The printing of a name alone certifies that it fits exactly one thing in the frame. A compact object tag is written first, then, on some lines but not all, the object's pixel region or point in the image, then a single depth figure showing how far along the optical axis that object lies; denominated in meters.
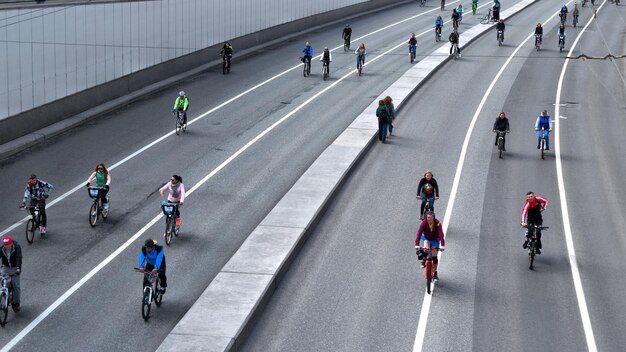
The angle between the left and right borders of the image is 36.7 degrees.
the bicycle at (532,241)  20.11
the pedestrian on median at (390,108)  31.69
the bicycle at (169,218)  21.41
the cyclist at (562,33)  52.61
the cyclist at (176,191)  21.86
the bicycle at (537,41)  53.16
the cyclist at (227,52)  43.88
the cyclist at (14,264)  17.50
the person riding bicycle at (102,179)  23.01
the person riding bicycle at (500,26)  54.65
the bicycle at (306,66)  43.91
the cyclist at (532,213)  20.25
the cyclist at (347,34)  51.47
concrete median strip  16.09
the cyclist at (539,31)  52.75
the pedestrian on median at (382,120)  31.45
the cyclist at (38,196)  21.86
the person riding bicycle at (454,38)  49.10
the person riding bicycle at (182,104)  32.06
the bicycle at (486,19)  66.00
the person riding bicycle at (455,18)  57.55
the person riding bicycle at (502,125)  29.94
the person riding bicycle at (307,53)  43.34
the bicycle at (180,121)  32.50
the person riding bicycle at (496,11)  65.31
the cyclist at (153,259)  17.64
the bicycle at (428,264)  18.30
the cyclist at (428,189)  22.75
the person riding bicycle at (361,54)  44.28
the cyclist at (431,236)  18.56
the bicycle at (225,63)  43.88
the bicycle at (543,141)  29.98
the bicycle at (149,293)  17.27
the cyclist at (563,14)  58.97
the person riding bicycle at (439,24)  56.06
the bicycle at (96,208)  22.58
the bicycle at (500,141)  29.95
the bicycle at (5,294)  17.17
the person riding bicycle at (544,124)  29.83
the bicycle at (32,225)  21.70
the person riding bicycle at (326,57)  42.97
